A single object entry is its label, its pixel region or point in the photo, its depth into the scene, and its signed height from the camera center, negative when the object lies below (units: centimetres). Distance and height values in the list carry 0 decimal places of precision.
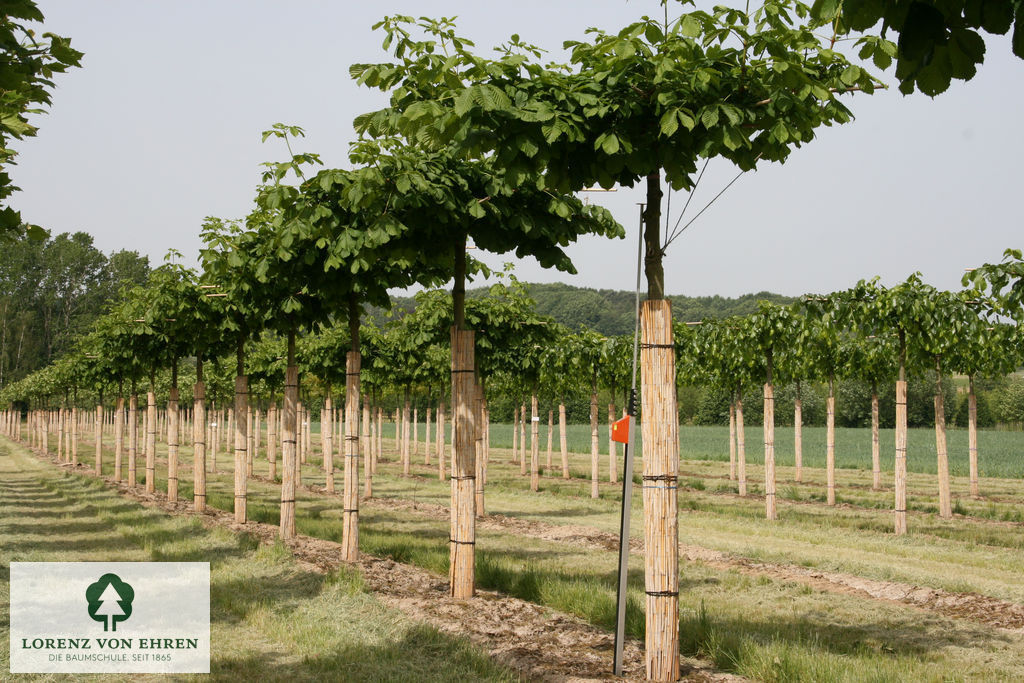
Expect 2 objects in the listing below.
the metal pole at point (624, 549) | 599 -128
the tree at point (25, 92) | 505 +201
